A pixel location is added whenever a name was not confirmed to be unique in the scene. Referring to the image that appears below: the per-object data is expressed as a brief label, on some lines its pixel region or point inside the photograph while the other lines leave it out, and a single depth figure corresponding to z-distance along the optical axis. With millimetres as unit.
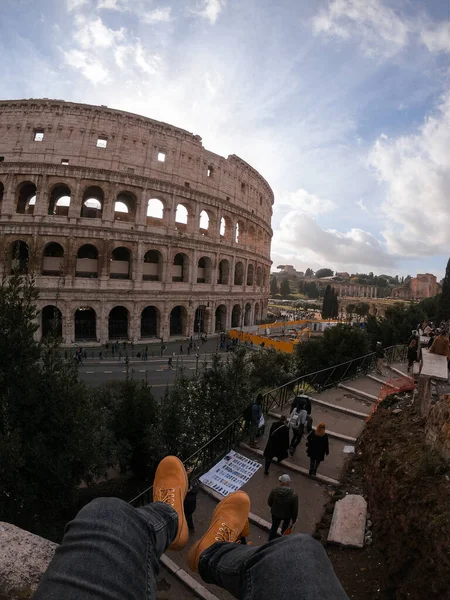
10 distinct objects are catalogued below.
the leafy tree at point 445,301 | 33688
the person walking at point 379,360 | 13086
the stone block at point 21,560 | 1838
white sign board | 5848
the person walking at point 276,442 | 6227
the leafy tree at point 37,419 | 5883
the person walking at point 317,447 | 6035
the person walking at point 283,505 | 4258
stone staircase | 4408
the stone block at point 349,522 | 4531
